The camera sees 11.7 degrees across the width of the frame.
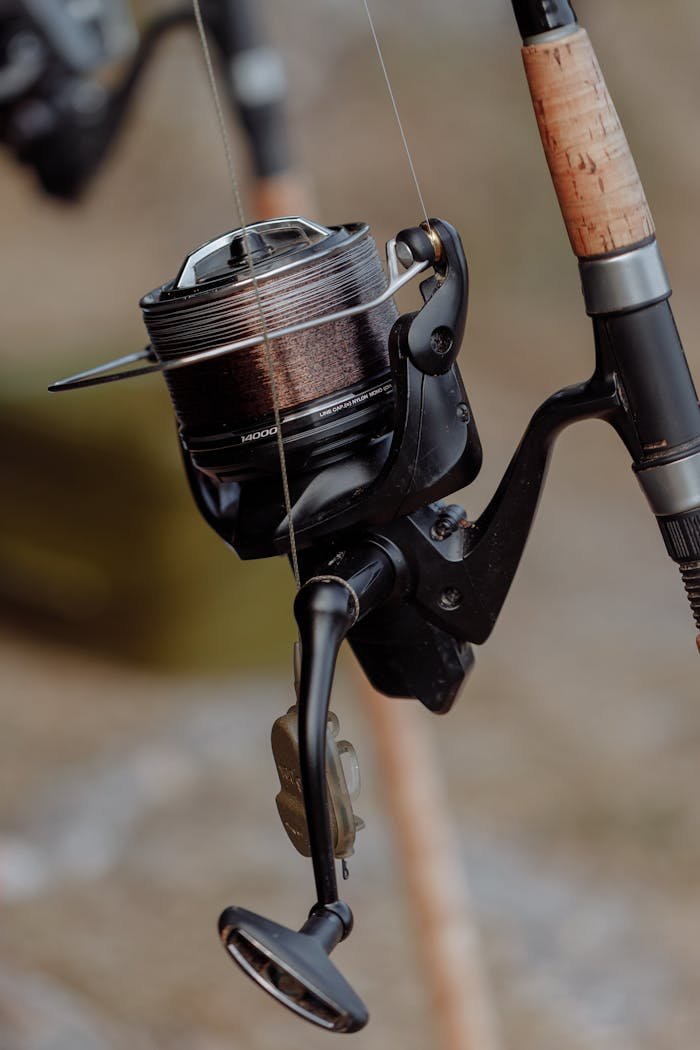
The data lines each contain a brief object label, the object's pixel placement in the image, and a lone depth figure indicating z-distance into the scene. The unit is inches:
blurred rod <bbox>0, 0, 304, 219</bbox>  64.9
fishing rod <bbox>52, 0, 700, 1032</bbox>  39.9
